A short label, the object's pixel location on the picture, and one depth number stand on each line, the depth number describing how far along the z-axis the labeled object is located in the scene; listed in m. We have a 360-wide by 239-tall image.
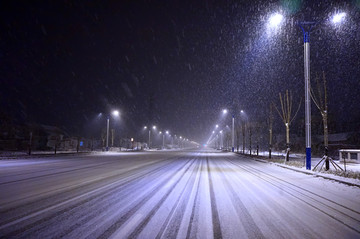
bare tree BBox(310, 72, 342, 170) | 18.50
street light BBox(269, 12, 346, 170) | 17.61
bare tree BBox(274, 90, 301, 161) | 27.40
